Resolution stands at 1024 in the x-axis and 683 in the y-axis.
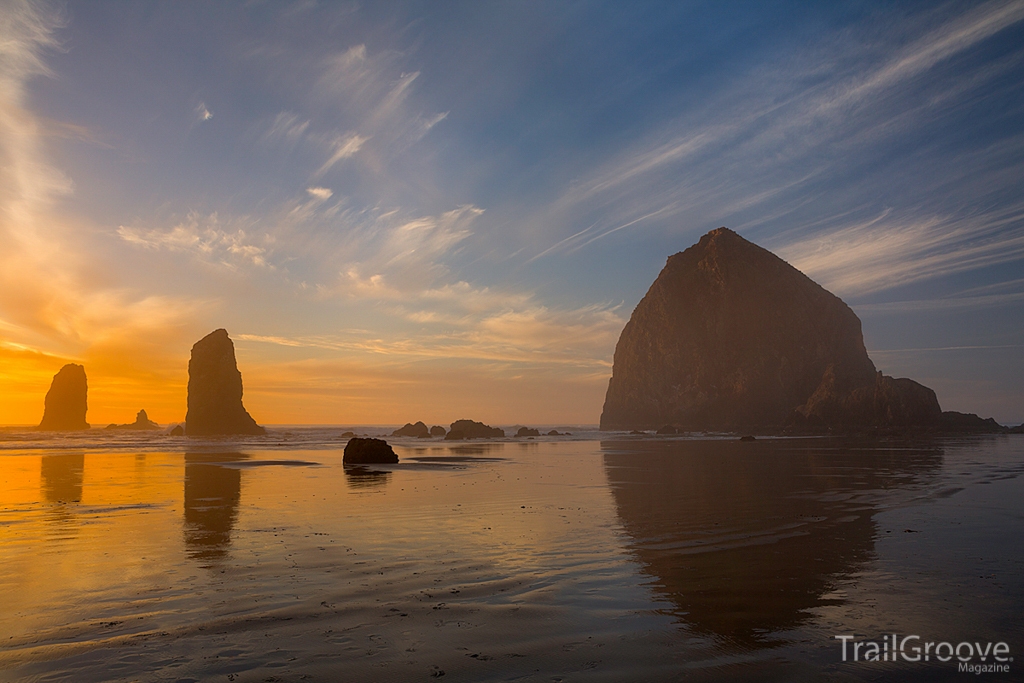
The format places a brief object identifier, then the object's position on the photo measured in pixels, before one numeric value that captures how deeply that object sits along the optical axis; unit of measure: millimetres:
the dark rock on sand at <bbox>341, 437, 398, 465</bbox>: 38500
